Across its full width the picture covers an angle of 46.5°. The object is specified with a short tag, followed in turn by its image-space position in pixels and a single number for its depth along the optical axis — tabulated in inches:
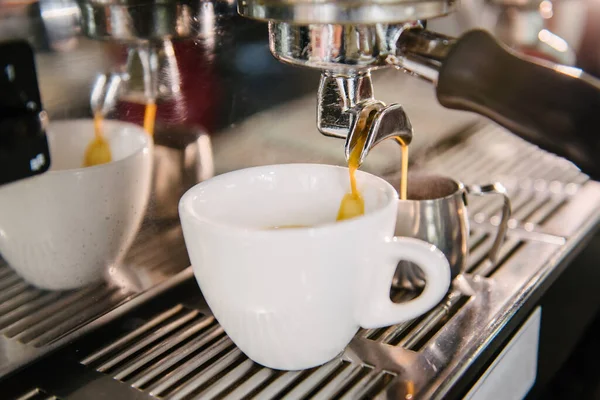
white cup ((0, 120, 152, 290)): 16.3
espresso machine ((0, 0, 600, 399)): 14.8
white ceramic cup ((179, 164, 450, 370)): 14.8
